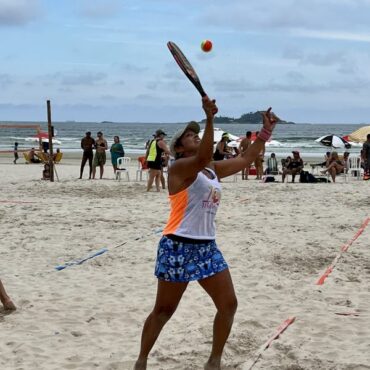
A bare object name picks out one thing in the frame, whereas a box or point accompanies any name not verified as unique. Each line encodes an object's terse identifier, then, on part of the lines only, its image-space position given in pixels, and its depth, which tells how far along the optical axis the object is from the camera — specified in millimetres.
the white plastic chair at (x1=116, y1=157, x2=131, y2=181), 17067
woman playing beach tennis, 3219
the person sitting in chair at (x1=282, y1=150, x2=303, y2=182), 16862
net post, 16006
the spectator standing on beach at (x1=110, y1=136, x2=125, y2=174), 18344
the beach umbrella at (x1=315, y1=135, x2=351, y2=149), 21375
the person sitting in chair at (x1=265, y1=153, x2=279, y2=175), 19938
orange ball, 3314
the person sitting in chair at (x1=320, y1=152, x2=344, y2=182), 17433
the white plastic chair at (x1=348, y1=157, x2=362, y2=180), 18962
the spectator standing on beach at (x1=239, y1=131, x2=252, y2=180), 16844
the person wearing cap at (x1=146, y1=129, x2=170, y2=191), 12992
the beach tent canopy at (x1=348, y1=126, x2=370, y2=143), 22188
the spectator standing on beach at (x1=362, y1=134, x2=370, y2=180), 17078
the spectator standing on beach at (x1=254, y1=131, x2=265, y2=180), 18359
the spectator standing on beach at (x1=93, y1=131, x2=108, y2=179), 17266
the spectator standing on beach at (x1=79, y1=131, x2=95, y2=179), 17080
